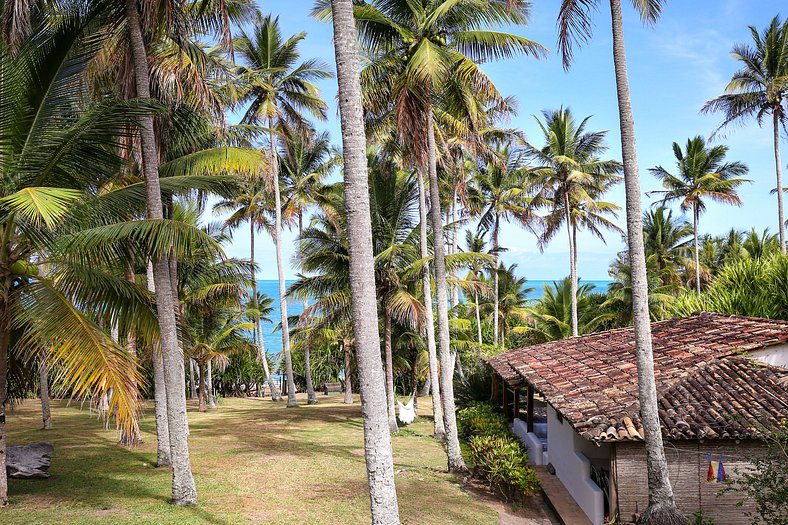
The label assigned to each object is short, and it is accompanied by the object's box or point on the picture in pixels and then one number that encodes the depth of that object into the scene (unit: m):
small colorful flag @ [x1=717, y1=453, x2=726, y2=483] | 9.28
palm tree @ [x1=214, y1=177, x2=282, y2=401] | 29.95
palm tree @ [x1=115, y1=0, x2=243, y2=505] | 9.42
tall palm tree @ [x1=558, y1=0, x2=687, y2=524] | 8.54
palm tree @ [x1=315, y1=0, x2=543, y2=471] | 13.38
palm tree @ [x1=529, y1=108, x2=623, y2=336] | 29.06
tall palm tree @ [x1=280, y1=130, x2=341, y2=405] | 28.42
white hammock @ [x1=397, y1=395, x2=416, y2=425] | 21.11
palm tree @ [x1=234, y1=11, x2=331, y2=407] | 24.48
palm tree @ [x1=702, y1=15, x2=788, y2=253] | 27.64
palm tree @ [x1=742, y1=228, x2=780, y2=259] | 43.51
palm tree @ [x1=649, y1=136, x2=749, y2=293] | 37.88
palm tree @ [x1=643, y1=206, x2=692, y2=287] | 45.53
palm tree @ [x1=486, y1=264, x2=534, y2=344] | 40.78
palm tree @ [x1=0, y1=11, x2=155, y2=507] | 7.72
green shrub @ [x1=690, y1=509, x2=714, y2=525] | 8.84
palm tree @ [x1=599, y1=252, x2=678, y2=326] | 32.51
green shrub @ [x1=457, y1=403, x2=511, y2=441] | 17.38
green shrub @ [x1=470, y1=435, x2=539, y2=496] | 12.06
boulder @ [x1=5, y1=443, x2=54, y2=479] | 10.85
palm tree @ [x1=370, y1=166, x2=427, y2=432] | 19.33
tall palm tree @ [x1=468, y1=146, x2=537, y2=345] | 34.23
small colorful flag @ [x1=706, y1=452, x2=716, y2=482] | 9.27
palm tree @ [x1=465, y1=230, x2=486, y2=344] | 44.78
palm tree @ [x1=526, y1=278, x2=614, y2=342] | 31.88
